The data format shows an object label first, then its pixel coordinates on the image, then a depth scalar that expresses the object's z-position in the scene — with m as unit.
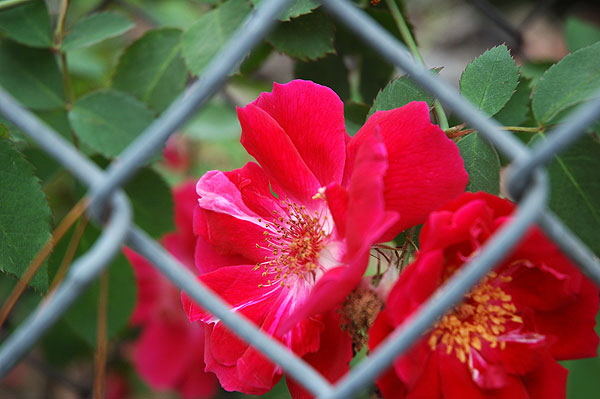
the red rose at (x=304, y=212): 0.23
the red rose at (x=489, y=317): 0.23
